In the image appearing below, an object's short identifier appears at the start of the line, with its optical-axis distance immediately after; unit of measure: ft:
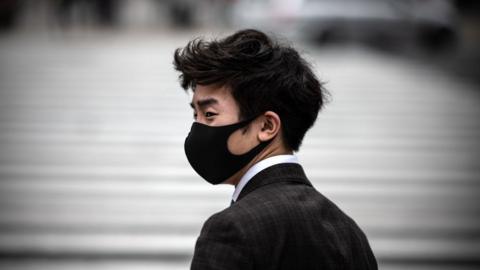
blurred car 66.31
